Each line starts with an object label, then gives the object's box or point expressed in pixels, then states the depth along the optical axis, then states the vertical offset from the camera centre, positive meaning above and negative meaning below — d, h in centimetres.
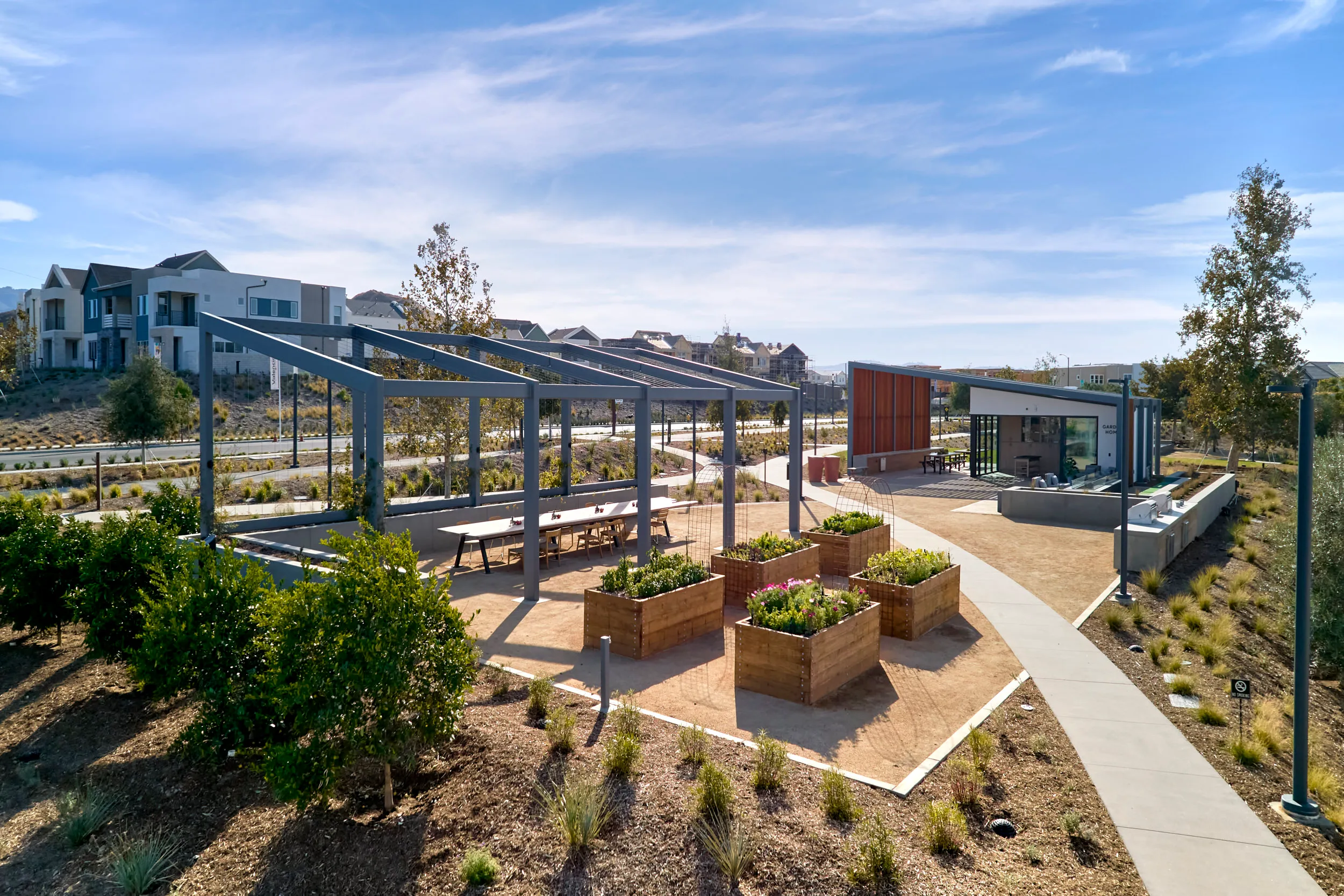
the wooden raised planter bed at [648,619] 844 -214
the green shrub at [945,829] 479 -248
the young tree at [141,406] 2581 +67
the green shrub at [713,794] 496 -233
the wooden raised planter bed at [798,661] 726 -223
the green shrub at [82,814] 509 -260
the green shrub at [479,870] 447 -253
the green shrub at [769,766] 541 -238
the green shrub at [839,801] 509 -243
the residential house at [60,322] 5081 +681
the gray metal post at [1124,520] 1121 -138
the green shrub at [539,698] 667 -233
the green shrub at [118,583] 740 -151
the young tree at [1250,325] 2923 +394
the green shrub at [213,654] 569 -176
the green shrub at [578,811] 471 -238
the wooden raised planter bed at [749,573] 1044 -197
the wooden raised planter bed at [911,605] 927 -214
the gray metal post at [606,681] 683 -223
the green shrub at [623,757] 550 -232
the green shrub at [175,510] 1020 -110
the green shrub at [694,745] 579 -239
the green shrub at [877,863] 438 -247
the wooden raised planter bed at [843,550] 1233 -195
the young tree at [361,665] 482 -152
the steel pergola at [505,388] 956 +56
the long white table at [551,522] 1203 -157
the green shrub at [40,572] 825 -154
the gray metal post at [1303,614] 559 -137
